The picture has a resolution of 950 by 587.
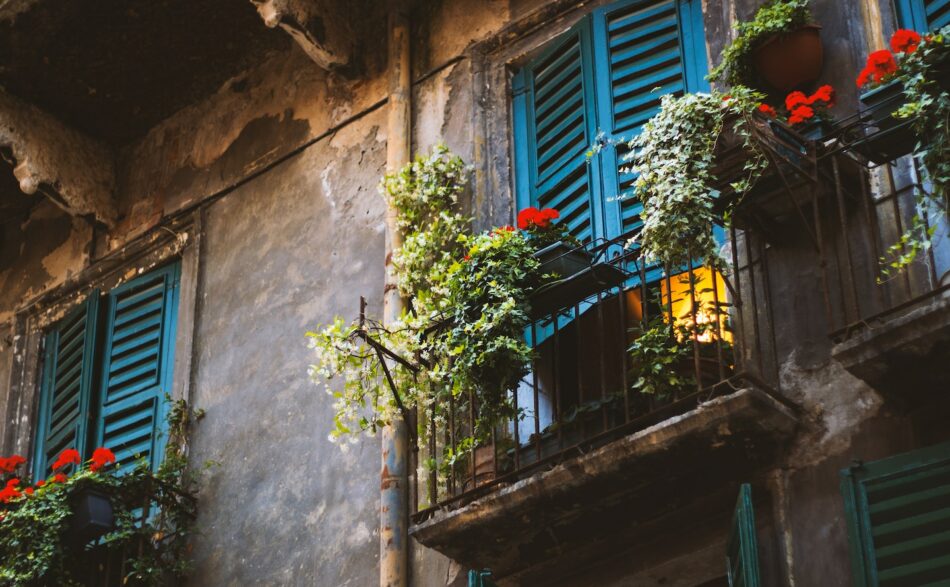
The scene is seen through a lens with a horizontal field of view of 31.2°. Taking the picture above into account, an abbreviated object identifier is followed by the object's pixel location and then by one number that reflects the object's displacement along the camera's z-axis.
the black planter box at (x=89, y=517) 8.85
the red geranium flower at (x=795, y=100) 7.25
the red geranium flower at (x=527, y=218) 8.00
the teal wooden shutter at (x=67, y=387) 10.47
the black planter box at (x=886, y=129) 6.73
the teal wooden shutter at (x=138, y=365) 10.00
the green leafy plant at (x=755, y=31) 7.67
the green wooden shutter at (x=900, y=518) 6.05
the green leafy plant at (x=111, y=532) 8.84
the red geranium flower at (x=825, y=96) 7.33
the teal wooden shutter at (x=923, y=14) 7.54
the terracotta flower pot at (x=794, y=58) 7.61
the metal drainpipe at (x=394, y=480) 8.09
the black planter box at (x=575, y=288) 7.58
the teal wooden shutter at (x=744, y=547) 6.29
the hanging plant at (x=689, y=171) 7.00
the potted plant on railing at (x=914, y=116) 6.47
